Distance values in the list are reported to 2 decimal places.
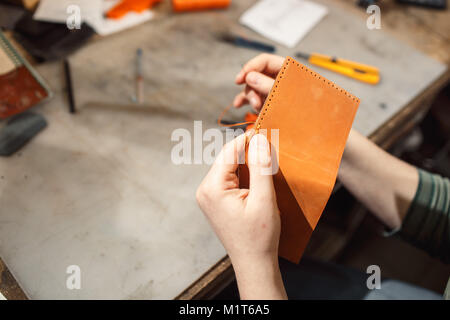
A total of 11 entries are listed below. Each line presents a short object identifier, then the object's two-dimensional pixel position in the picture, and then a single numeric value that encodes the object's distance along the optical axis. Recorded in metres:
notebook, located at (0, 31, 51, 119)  0.80
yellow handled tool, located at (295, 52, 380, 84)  0.98
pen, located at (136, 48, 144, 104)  0.89
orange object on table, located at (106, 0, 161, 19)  1.05
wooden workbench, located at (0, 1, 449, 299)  0.66
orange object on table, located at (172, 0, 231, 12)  1.09
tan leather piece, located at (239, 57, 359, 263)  0.59
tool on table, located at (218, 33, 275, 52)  1.02
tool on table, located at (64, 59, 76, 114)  0.84
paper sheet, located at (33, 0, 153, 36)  1.00
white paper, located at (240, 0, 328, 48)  1.07
